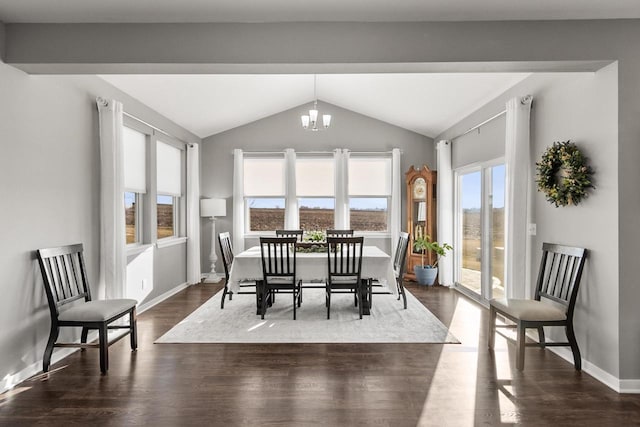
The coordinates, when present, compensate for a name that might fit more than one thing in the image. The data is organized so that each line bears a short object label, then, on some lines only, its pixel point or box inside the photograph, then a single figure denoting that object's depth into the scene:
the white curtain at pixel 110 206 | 3.77
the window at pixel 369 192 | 6.97
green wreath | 3.00
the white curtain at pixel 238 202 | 6.80
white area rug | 3.72
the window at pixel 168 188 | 5.59
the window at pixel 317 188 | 6.97
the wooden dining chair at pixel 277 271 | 4.17
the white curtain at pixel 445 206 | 6.21
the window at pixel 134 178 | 4.64
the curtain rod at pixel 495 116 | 3.70
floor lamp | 6.47
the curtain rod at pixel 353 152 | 6.86
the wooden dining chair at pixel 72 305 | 2.96
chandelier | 4.86
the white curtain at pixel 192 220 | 6.40
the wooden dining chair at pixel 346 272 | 4.12
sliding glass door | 4.81
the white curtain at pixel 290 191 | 6.85
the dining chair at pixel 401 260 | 4.75
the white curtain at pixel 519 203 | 3.69
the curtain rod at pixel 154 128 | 4.46
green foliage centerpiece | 4.79
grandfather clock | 6.49
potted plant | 6.09
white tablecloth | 4.34
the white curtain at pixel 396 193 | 6.80
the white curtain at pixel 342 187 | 6.83
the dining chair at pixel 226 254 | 4.65
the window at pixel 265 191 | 7.00
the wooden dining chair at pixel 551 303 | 2.98
